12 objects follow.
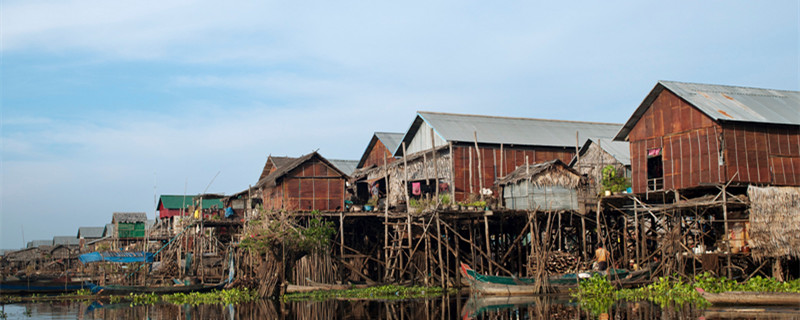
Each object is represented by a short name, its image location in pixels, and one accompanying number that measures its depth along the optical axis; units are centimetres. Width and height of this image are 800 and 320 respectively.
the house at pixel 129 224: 6334
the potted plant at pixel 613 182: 3188
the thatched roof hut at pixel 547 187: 3131
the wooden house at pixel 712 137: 2706
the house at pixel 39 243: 9016
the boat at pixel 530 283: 2675
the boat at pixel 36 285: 3619
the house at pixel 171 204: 6041
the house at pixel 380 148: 4384
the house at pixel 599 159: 3419
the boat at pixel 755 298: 2081
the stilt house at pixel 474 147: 3572
